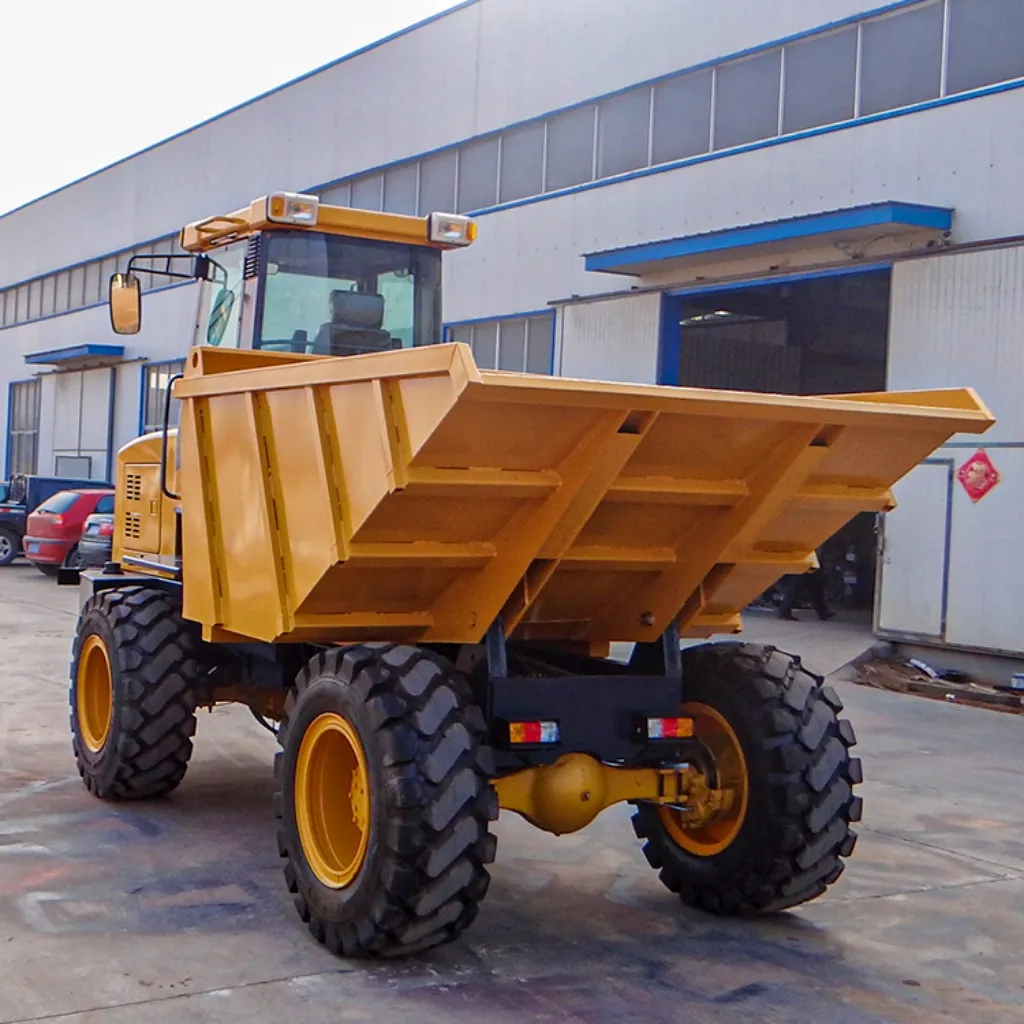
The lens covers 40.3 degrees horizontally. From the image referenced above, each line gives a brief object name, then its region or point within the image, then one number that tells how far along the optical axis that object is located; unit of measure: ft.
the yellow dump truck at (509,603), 15.92
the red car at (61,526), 72.79
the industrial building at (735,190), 46.09
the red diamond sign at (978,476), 44.98
